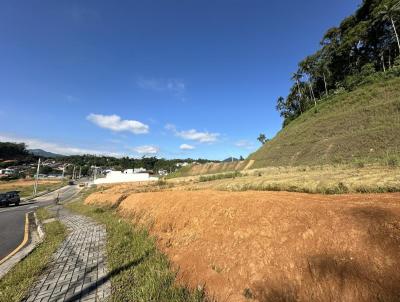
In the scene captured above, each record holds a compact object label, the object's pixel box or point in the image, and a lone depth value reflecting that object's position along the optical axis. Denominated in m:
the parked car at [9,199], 29.52
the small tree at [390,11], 36.85
